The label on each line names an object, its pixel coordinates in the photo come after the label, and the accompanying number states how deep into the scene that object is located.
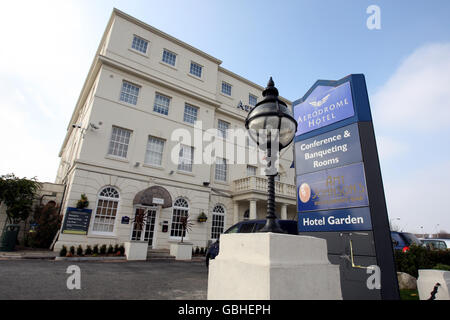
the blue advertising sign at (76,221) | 11.66
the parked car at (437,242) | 15.96
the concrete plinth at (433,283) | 3.76
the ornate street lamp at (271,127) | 3.03
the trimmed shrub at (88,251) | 11.09
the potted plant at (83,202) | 11.90
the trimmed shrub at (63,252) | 10.04
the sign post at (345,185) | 3.93
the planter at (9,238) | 10.49
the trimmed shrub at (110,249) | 11.74
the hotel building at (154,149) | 13.10
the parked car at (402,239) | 8.95
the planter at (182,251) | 12.55
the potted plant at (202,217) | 15.52
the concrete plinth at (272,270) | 2.17
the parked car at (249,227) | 7.11
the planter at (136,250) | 11.04
